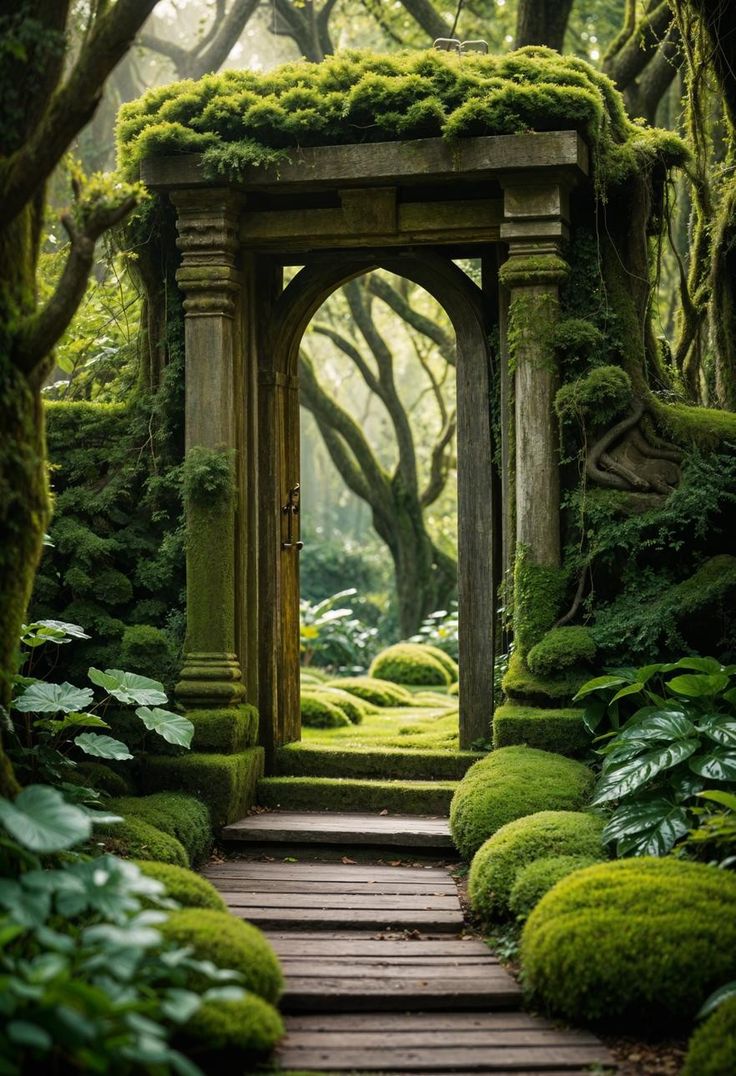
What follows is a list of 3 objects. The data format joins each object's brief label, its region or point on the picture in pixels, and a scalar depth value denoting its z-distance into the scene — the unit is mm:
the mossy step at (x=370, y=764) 9016
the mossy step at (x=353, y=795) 8508
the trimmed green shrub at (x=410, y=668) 16047
